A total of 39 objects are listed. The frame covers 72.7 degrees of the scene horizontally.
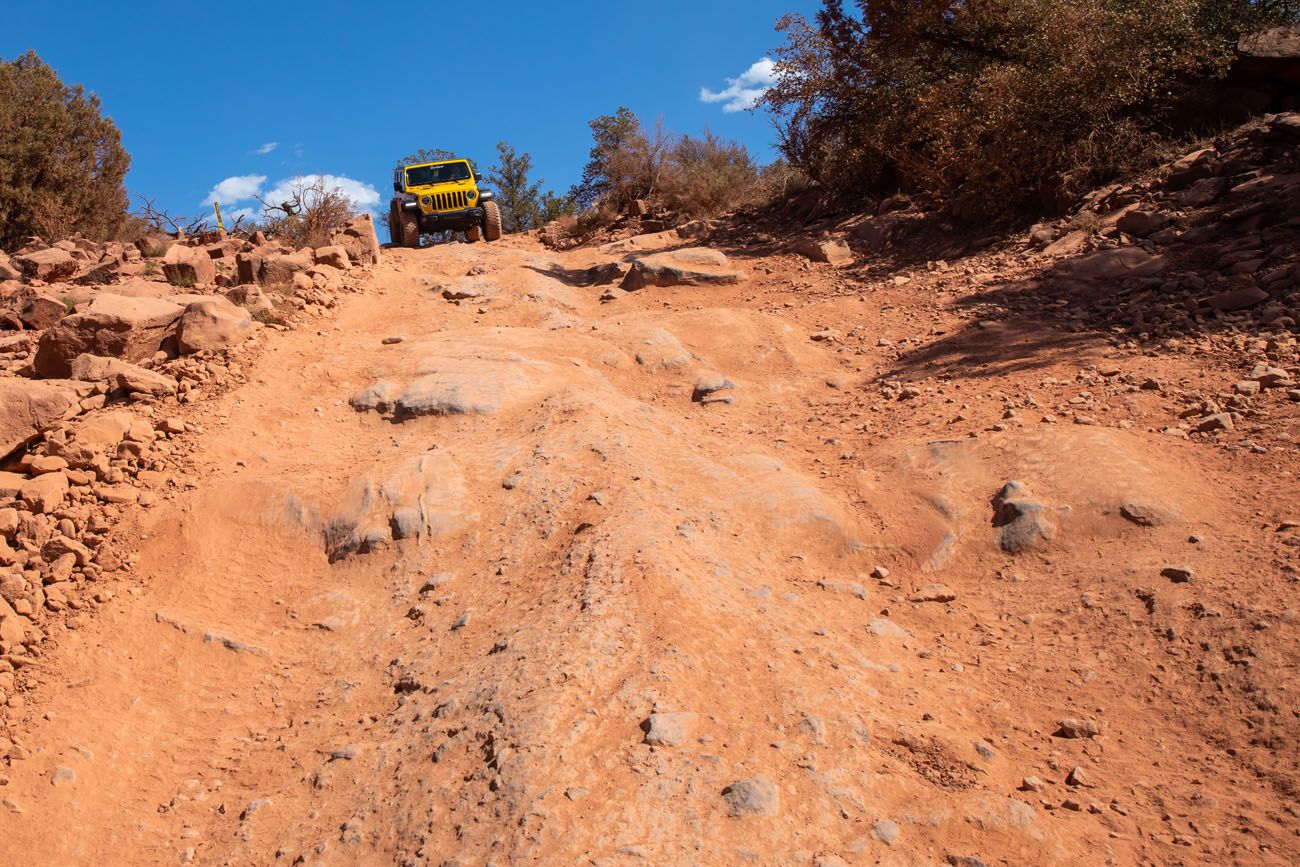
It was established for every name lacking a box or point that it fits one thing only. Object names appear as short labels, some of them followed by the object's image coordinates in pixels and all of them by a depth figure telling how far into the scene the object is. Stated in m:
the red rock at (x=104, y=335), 6.46
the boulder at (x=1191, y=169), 8.14
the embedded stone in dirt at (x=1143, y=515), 4.35
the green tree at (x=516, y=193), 25.19
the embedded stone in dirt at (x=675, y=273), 10.08
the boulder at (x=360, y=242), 10.41
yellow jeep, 14.65
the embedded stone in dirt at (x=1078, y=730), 3.39
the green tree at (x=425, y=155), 28.31
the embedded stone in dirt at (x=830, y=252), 10.29
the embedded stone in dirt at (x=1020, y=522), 4.50
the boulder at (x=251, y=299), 7.27
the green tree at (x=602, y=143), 20.23
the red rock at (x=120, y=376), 5.89
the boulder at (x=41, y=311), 8.54
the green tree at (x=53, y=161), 16.69
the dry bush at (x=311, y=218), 13.43
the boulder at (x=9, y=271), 10.07
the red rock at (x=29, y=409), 5.36
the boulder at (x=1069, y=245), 8.12
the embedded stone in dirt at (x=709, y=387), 6.79
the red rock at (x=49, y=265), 10.66
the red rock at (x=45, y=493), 4.94
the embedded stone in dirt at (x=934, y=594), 4.33
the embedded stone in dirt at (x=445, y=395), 5.92
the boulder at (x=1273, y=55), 8.71
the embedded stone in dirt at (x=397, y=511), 4.82
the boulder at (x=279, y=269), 8.51
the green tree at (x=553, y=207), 23.40
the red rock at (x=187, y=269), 9.20
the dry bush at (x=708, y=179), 14.67
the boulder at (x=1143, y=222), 7.78
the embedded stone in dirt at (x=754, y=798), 2.89
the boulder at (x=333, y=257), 9.48
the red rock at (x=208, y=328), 6.40
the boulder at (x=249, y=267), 8.64
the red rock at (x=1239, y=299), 6.23
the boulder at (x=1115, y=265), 7.27
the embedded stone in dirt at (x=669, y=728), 3.16
